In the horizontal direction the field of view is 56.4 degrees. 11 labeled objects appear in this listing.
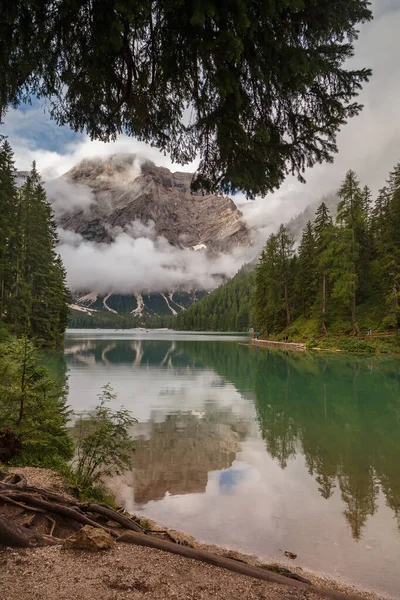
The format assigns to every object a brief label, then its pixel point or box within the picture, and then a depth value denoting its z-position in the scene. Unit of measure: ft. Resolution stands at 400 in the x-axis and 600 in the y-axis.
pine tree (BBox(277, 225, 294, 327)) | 222.89
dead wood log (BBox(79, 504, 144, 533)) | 17.78
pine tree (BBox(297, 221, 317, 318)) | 212.43
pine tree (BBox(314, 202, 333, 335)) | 179.11
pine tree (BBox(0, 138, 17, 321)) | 93.91
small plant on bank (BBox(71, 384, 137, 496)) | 24.73
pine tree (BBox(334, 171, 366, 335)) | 168.04
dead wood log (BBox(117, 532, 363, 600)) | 13.69
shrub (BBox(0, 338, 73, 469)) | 26.99
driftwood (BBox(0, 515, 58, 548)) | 14.35
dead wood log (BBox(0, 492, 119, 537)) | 17.43
